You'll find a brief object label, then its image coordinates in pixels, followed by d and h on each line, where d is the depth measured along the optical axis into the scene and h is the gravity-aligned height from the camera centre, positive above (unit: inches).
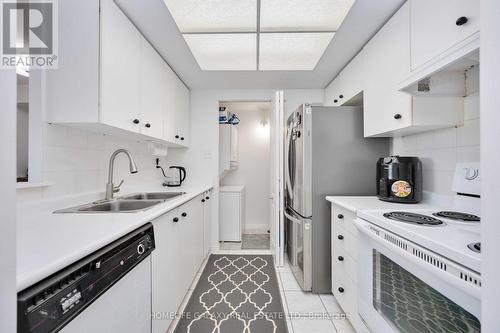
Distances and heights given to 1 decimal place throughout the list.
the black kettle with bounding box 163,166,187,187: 106.5 -4.8
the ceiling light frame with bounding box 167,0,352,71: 64.3 +40.6
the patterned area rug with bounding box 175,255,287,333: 58.6 -42.4
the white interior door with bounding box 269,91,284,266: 86.7 -3.2
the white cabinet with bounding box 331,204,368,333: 53.9 -26.3
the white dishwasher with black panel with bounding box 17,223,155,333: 20.1 -13.6
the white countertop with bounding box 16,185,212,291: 22.4 -9.9
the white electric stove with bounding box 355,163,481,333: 25.1 -13.3
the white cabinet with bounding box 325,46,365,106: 72.8 +31.8
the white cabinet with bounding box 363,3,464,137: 49.1 +17.7
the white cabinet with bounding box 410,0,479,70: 36.3 +26.6
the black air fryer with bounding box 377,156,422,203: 56.4 -3.2
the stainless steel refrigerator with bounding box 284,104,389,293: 71.9 -0.4
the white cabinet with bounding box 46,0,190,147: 47.5 +21.9
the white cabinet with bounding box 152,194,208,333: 46.3 -24.6
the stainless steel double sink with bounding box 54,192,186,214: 50.0 -10.0
